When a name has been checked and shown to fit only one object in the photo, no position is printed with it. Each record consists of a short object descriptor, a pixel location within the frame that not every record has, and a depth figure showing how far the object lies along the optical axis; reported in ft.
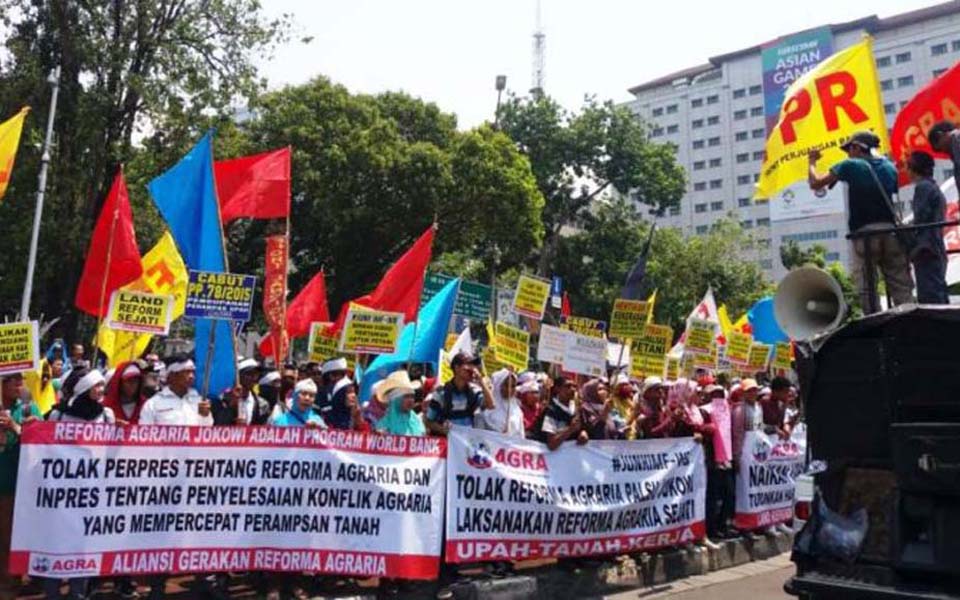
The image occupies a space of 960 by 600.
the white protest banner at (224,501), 17.08
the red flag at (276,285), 33.53
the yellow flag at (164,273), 39.32
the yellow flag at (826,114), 26.53
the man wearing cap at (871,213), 17.24
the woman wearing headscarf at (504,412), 23.58
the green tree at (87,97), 70.69
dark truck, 13.52
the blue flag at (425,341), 29.22
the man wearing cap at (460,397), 22.81
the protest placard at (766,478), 29.66
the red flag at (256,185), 30.86
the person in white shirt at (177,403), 19.99
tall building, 290.76
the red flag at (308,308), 46.55
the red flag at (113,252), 31.45
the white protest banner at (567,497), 21.47
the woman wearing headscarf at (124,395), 20.84
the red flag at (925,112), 24.63
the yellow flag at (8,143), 27.63
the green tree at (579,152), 128.57
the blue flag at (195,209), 27.35
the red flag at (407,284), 30.42
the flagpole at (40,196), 59.88
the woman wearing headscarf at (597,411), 25.36
